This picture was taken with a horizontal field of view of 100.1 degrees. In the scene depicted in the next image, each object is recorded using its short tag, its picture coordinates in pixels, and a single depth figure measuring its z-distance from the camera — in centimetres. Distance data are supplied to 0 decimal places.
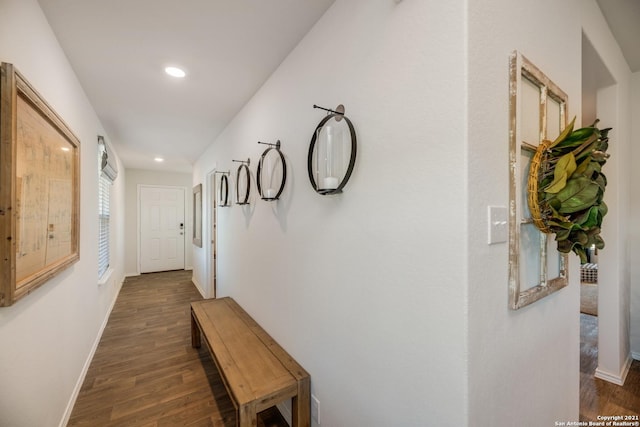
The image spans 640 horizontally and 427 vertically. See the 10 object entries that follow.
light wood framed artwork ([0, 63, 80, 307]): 102
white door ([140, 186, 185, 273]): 601
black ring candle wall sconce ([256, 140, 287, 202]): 186
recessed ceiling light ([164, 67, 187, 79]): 200
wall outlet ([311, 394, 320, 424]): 147
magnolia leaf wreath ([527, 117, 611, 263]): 97
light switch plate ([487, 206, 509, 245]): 88
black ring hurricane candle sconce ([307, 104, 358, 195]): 124
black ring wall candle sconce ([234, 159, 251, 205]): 247
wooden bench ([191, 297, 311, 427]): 134
